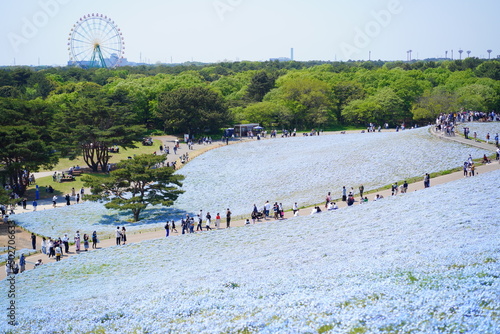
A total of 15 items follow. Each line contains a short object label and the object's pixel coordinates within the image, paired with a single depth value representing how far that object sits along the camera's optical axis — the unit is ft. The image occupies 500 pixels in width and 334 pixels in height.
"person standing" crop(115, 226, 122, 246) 107.24
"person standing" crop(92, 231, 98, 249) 108.39
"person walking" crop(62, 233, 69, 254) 104.79
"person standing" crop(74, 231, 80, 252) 106.01
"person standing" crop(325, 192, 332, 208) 121.45
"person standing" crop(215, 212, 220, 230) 115.01
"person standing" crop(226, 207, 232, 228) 113.50
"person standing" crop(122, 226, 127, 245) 107.76
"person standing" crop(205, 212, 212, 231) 113.79
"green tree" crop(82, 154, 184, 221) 135.13
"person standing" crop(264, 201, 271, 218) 119.75
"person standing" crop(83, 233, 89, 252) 106.42
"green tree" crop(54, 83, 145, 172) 204.23
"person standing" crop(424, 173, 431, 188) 125.29
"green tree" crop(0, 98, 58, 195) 167.02
